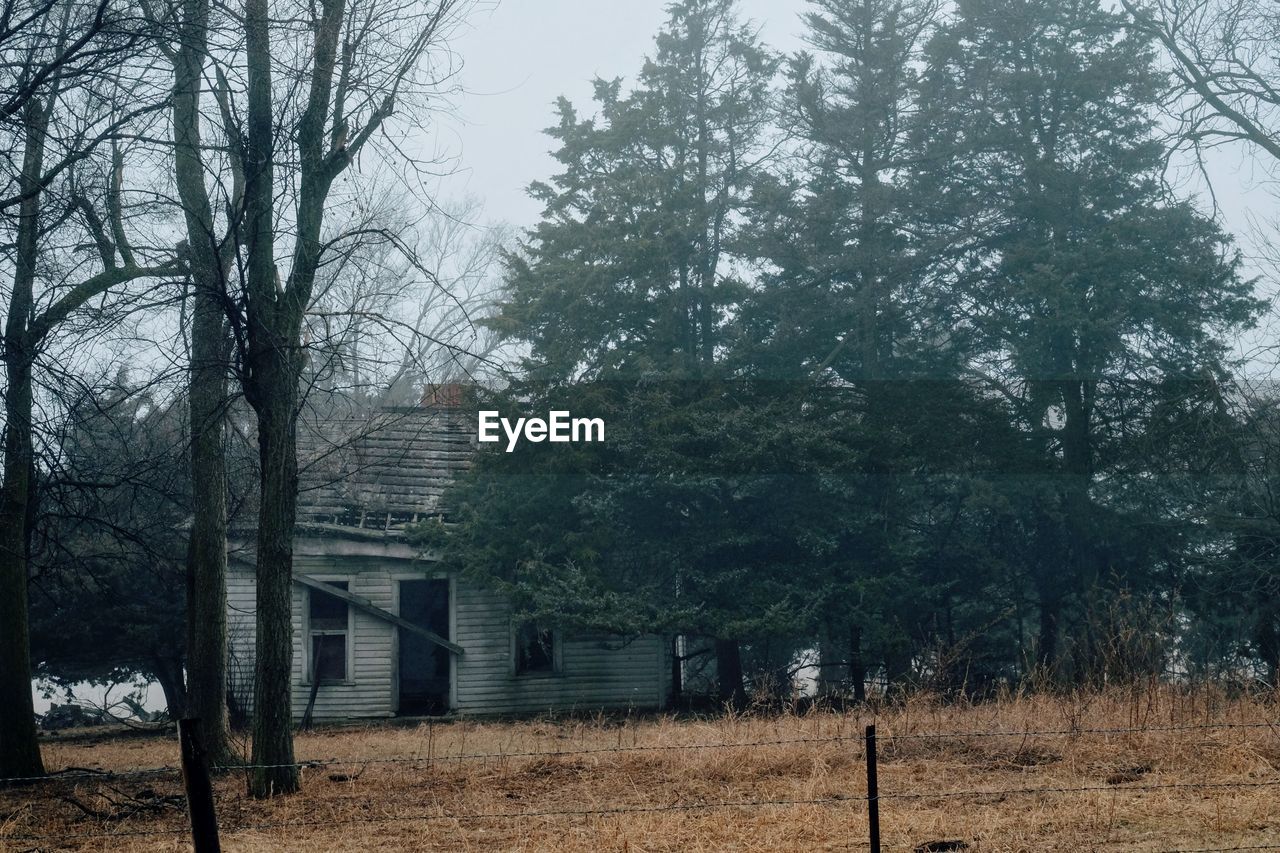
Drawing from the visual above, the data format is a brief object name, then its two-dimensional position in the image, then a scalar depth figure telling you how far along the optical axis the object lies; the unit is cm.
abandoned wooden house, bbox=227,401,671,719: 2309
